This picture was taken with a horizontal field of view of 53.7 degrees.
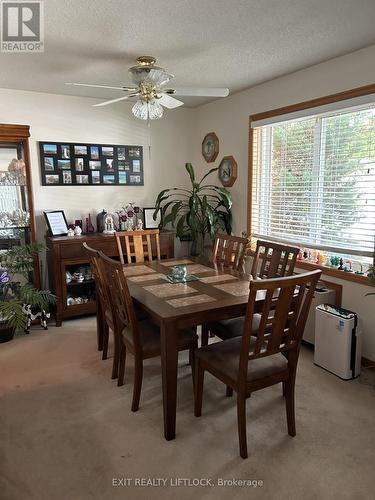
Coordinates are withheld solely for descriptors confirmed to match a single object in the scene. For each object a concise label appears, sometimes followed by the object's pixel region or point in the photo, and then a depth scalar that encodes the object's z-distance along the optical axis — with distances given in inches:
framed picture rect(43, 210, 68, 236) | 155.1
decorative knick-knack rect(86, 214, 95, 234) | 165.2
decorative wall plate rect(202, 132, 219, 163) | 175.0
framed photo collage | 159.9
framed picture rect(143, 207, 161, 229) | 178.9
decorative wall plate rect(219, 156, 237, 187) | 164.9
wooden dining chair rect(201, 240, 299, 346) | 104.5
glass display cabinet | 143.3
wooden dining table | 78.2
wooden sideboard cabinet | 147.4
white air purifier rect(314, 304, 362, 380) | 105.9
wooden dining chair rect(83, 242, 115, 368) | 102.4
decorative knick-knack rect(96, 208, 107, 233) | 167.3
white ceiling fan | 102.0
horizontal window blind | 113.7
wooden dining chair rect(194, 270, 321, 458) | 71.5
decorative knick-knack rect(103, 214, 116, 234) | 166.6
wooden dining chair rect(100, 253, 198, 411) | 86.8
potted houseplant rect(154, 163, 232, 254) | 161.9
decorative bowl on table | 104.4
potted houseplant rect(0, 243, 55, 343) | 128.0
